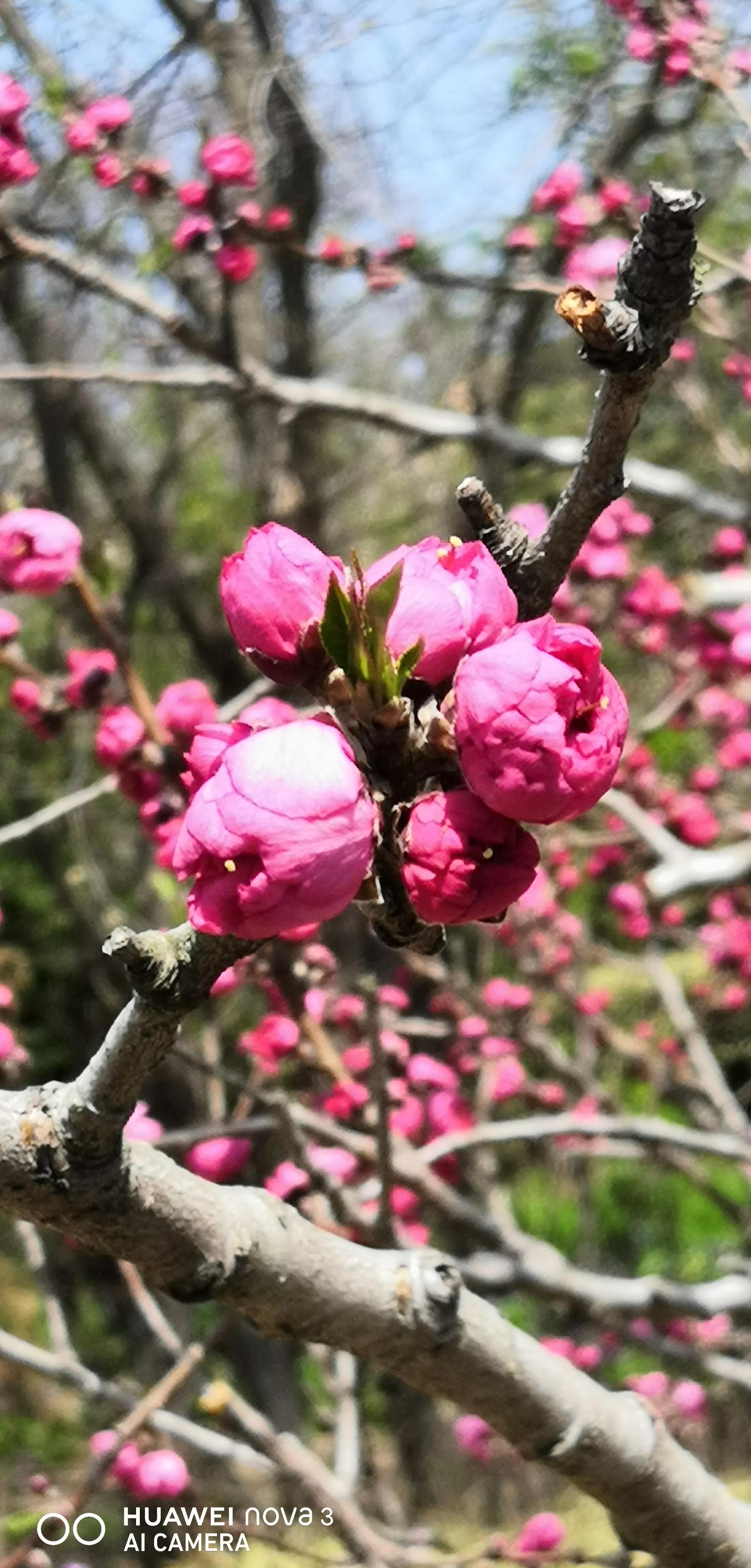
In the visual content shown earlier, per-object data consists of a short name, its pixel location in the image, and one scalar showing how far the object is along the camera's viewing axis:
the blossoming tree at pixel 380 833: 0.65
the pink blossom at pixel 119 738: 1.62
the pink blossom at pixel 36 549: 1.52
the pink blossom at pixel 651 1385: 2.92
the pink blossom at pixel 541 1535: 2.26
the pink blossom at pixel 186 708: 1.62
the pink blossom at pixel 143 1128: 1.70
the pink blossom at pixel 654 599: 2.76
